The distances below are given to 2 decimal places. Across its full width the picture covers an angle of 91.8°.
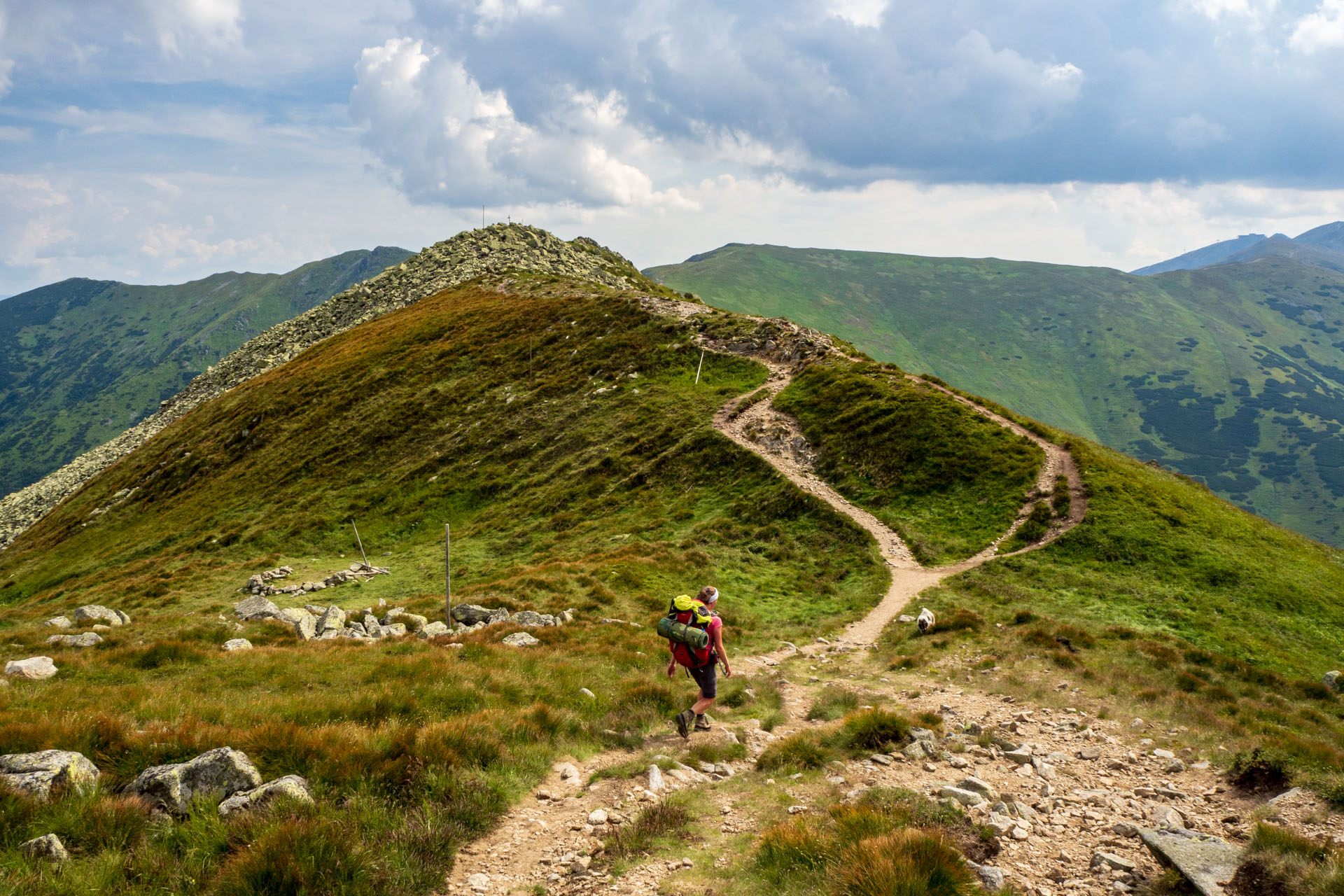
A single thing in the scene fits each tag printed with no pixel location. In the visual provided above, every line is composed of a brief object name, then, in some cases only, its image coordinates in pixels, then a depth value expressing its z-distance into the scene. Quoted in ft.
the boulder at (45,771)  26.27
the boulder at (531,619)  70.75
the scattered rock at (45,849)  23.50
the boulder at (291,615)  73.61
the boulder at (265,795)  26.71
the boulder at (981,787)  32.30
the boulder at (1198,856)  23.68
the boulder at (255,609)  77.41
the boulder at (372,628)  68.59
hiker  43.29
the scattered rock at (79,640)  59.67
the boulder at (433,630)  67.22
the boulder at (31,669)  47.80
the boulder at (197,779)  27.76
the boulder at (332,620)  70.99
